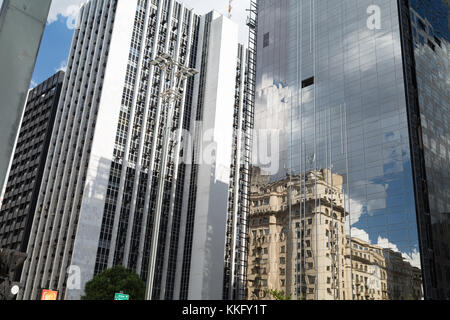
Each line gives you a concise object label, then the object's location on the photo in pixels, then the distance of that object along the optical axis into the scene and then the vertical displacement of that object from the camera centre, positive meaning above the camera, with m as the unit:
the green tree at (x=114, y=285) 56.03 +5.10
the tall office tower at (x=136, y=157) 74.75 +30.47
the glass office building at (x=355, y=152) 54.97 +25.50
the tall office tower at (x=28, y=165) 92.38 +33.55
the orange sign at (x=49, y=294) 31.62 +1.95
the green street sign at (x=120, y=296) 29.42 +1.95
